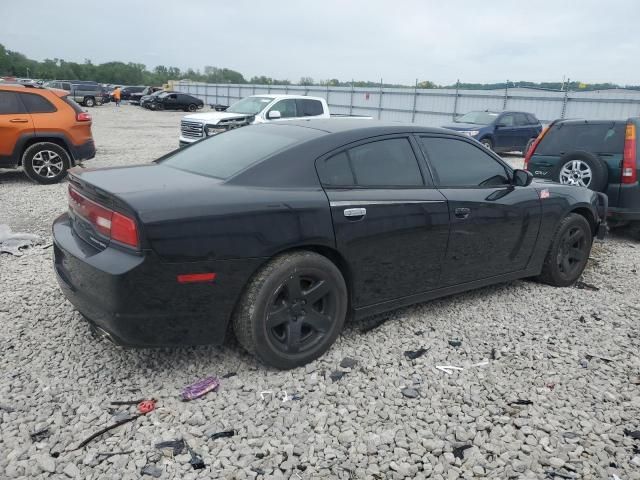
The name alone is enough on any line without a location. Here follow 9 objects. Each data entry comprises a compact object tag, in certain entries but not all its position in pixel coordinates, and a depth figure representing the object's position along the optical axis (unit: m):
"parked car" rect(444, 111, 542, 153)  15.88
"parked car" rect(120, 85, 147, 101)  47.53
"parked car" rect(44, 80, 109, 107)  36.84
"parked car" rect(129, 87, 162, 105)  46.53
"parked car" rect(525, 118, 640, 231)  6.31
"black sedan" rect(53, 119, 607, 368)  2.72
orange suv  8.55
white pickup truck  12.80
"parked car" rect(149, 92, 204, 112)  38.59
